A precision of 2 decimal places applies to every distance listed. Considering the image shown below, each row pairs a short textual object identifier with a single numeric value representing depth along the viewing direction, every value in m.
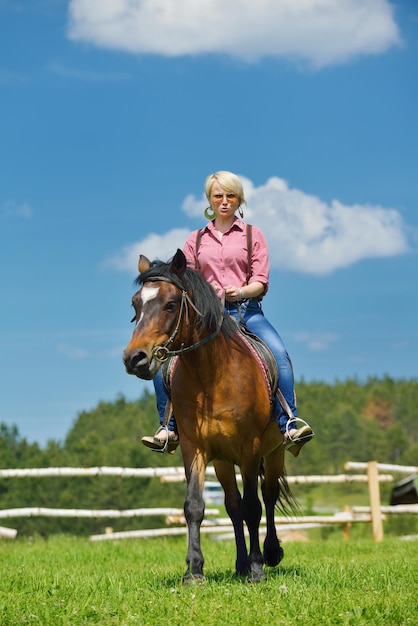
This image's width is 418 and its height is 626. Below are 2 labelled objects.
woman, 13.77
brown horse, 11.80
